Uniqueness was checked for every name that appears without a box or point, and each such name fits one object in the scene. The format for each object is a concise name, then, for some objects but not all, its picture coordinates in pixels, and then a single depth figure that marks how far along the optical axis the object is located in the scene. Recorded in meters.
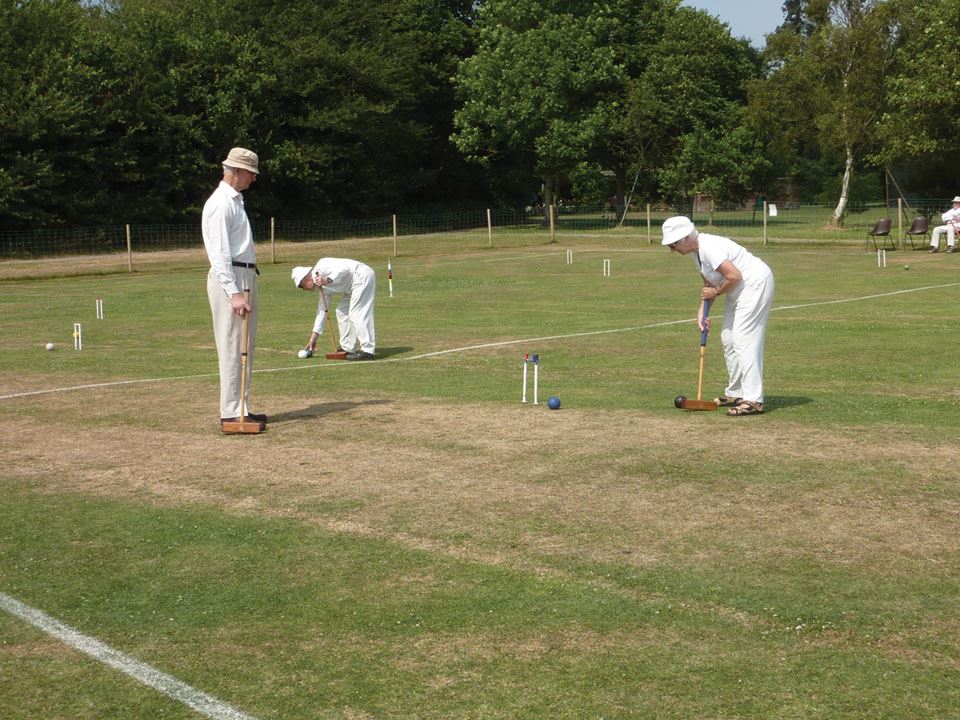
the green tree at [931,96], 42.16
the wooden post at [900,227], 44.12
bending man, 17.06
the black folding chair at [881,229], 43.88
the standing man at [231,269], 10.86
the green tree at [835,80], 56.34
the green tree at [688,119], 66.81
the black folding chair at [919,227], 43.25
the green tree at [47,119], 50.50
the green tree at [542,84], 63.38
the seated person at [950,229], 40.91
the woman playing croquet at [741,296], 11.66
